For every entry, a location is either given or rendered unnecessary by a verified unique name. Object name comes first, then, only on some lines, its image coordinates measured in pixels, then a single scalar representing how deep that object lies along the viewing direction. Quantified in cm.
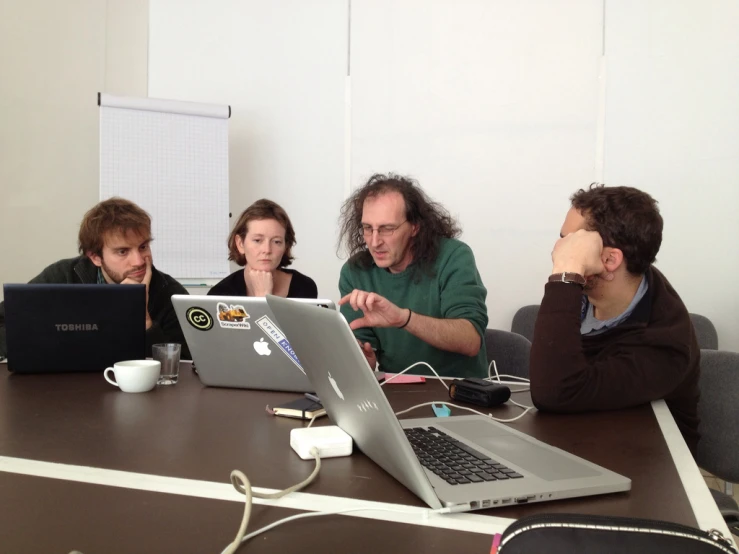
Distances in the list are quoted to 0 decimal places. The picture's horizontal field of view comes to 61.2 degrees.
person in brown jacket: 129
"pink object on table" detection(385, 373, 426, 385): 161
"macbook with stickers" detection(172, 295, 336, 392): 140
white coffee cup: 144
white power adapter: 98
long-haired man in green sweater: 206
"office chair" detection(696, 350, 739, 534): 149
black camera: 135
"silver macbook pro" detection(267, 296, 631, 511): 77
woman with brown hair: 247
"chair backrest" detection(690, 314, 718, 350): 298
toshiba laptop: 159
